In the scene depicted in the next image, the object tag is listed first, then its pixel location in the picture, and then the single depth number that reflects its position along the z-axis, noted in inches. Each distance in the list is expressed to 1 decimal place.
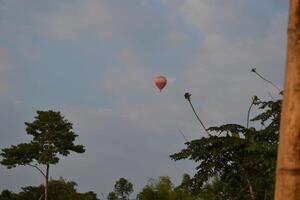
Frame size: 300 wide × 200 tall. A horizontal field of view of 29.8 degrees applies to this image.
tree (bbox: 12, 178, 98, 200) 1932.9
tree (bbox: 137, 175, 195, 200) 1334.9
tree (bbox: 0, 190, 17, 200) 1958.2
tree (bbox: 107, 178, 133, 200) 3024.4
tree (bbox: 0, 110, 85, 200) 1879.9
